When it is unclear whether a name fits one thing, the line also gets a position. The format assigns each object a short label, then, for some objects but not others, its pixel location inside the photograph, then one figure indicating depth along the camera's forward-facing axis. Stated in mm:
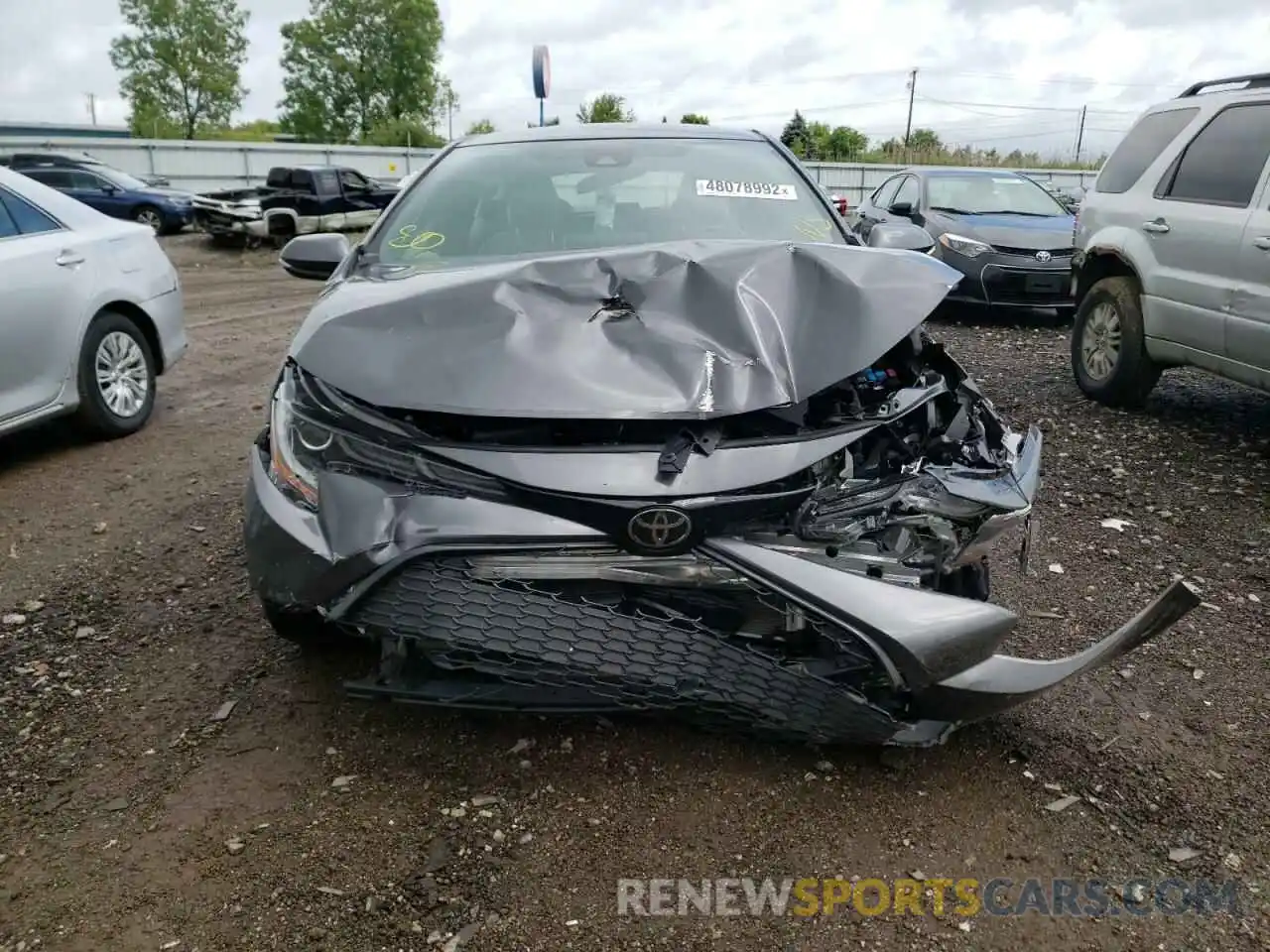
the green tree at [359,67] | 59156
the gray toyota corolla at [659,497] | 2189
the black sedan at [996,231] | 9000
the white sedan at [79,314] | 4754
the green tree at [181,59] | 57562
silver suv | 4953
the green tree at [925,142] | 34656
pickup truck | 16797
